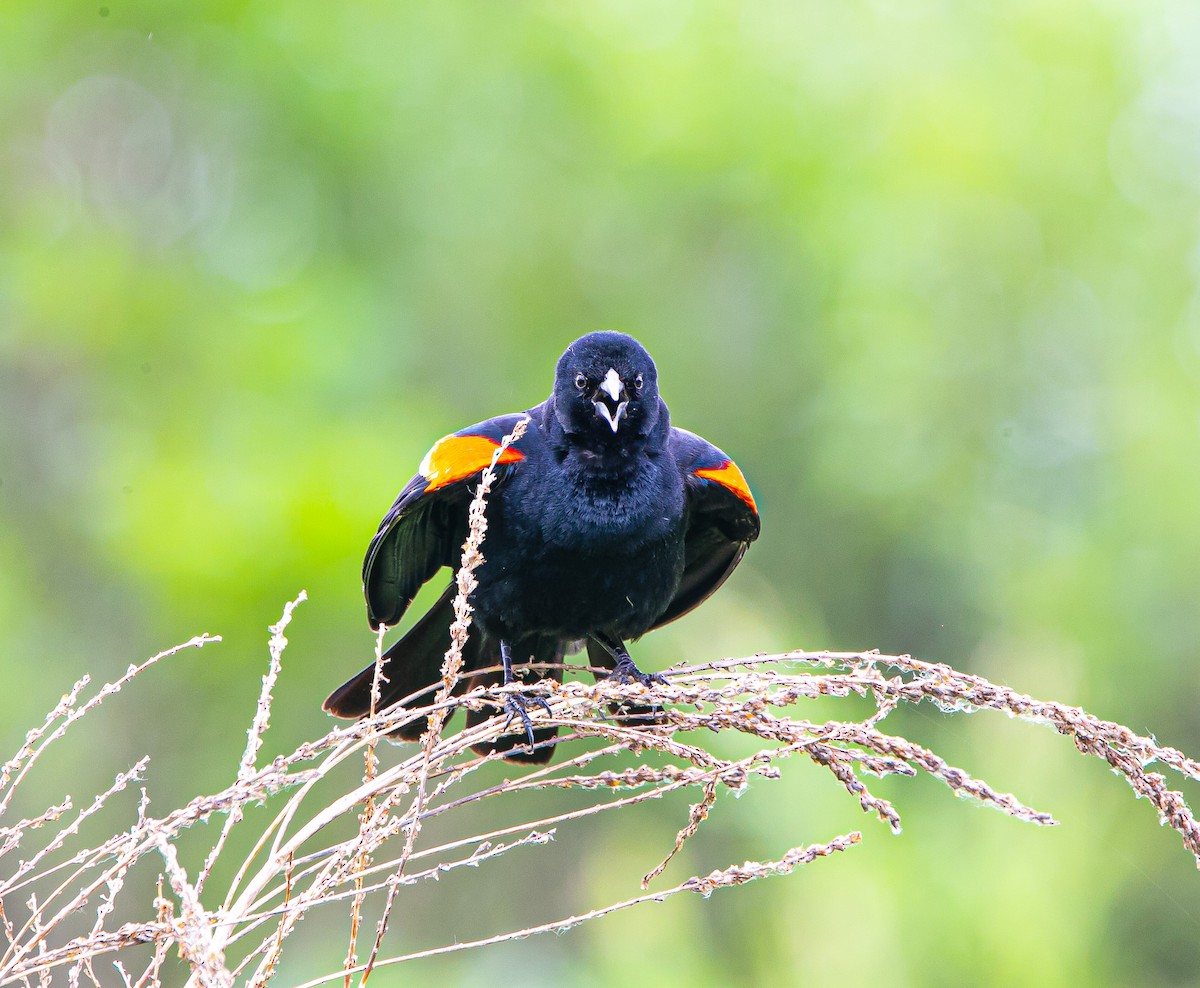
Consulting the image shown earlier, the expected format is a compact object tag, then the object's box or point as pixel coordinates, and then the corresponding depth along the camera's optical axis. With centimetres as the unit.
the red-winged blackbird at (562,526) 518
